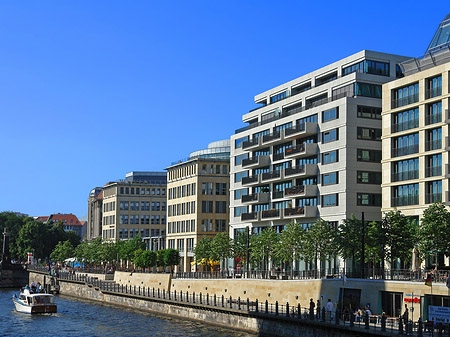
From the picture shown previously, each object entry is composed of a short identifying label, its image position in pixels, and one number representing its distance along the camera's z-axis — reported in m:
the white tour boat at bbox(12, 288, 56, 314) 80.69
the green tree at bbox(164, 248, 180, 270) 112.50
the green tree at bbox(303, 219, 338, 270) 74.50
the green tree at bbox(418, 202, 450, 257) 59.34
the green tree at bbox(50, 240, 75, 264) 169.25
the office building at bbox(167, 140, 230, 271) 126.06
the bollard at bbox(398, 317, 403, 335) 42.45
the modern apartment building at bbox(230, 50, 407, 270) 81.75
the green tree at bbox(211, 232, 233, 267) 95.69
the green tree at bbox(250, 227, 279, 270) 83.19
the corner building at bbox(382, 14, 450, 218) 69.69
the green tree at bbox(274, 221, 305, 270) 76.81
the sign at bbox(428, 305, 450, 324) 42.72
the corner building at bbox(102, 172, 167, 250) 165.25
